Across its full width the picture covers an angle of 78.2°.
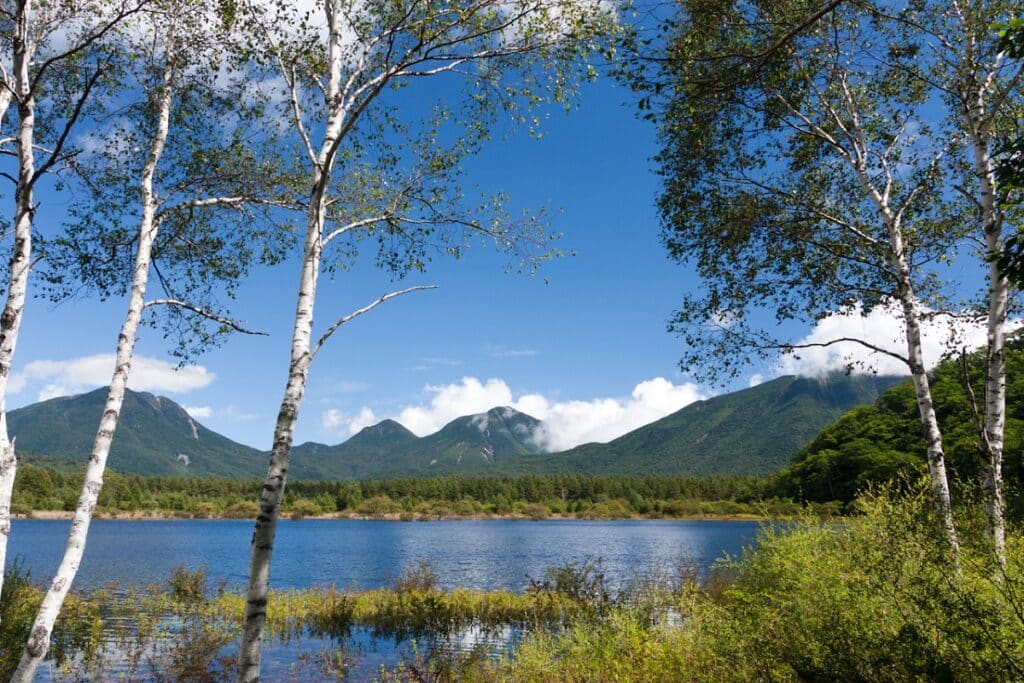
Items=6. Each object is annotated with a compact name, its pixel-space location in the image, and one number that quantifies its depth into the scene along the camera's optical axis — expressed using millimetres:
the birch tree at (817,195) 13922
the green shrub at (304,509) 158875
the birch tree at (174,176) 11945
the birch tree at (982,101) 11359
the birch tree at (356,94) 7674
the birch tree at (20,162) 8656
